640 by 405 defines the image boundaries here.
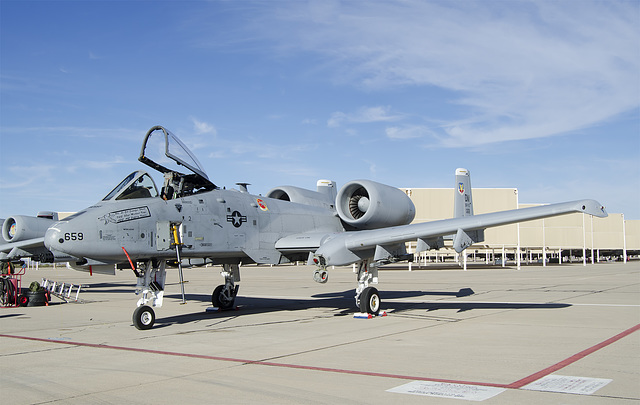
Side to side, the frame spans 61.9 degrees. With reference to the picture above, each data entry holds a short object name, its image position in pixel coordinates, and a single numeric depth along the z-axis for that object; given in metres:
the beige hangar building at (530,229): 55.50
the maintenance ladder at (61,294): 19.60
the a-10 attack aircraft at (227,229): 11.04
